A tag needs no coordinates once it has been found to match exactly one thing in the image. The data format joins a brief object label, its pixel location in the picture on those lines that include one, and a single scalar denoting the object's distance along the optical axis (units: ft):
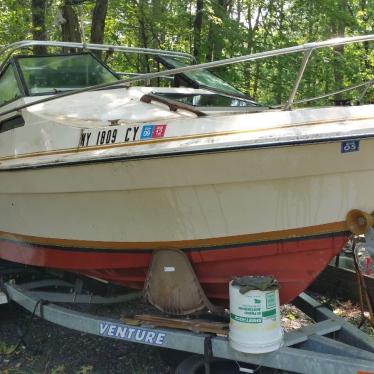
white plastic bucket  8.27
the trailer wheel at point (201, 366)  9.25
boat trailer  8.04
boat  8.45
